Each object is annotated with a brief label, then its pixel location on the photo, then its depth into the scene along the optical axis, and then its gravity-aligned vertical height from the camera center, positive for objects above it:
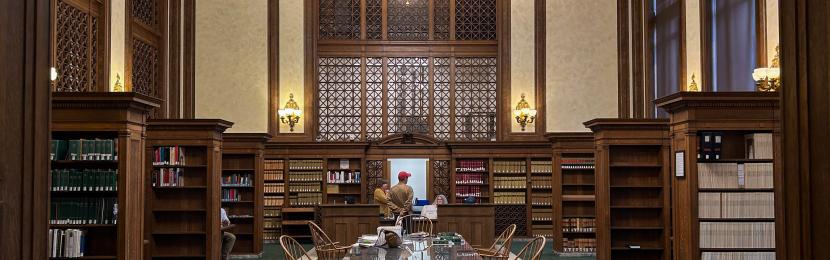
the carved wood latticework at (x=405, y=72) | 18.33 +1.65
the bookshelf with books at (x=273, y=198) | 16.83 -0.82
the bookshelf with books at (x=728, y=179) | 7.97 -0.23
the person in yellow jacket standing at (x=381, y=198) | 13.51 -0.66
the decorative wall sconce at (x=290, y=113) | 17.73 +0.79
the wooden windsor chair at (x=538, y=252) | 6.86 -0.74
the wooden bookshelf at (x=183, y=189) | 10.58 -0.42
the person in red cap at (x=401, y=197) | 12.43 -0.60
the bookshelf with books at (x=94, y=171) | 7.90 -0.15
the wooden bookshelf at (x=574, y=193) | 14.23 -0.64
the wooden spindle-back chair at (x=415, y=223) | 12.06 -1.04
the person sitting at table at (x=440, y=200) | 15.22 -0.78
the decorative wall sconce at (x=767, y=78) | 9.88 +0.82
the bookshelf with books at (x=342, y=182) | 17.08 -0.53
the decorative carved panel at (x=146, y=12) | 14.71 +2.36
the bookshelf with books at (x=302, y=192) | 16.64 -0.71
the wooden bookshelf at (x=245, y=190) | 13.95 -0.56
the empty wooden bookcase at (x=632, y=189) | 10.51 -0.41
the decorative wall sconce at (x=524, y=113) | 18.08 +0.80
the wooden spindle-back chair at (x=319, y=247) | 8.34 -0.89
